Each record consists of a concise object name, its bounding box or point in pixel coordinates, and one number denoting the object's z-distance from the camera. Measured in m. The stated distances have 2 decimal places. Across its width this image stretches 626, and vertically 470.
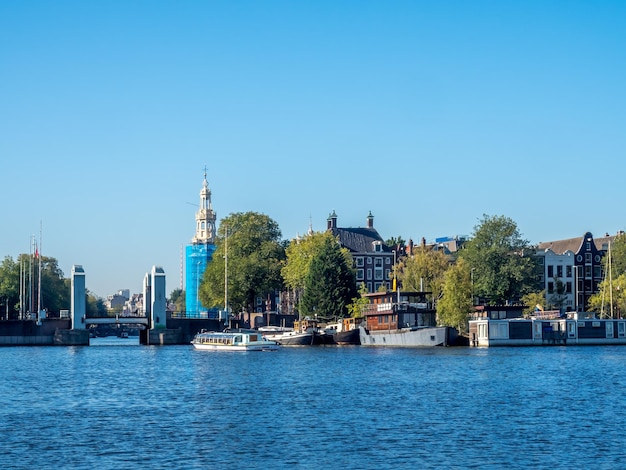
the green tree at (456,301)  150.00
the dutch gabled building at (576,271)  189.25
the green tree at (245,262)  182.88
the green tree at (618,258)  183.00
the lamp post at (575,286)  190.25
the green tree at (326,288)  161.12
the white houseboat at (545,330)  141.50
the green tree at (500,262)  168.50
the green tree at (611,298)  163.75
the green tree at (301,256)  172.38
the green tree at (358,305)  159.75
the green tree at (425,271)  165.75
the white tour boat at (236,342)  139.62
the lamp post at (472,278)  155.12
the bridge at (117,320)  168.02
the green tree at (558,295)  187.25
